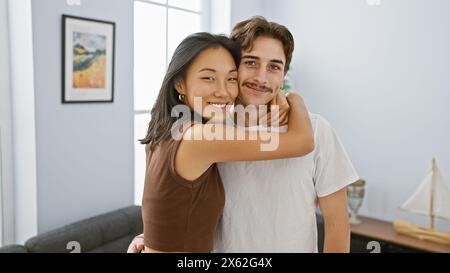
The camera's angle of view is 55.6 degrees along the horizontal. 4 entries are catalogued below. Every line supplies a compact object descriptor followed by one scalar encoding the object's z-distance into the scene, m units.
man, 0.79
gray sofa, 1.35
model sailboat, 1.74
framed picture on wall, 1.35
